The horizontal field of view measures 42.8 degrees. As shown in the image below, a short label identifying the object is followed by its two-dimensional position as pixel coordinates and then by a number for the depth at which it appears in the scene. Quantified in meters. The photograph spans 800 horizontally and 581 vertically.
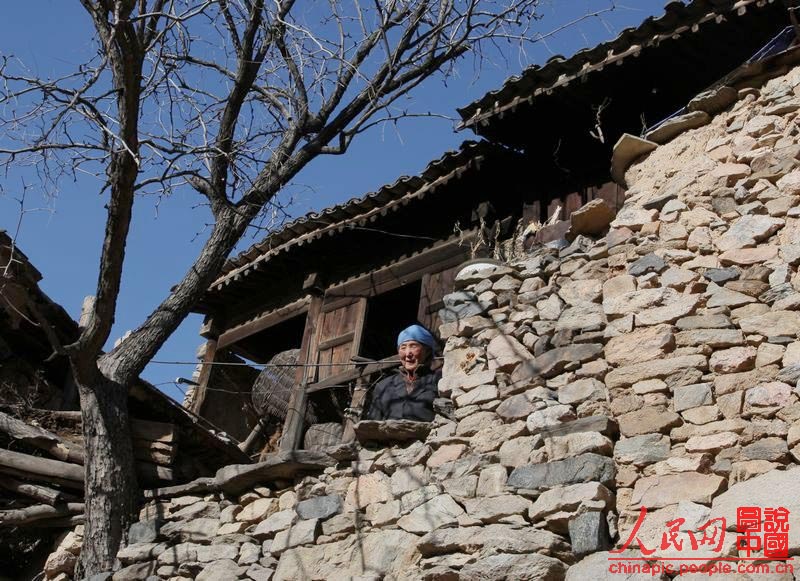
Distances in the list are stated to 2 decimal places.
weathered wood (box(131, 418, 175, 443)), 6.46
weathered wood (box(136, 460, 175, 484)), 6.31
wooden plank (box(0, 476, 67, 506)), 6.14
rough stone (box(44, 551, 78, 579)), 6.04
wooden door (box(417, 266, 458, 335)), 7.71
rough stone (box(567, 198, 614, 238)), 5.37
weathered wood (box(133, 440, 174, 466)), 6.39
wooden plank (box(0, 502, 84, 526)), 6.08
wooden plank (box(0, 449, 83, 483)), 6.16
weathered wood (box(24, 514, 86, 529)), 6.11
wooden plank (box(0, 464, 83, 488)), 6.20
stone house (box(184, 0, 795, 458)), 6.79
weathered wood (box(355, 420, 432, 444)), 5.20
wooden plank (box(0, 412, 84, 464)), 6.29
